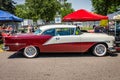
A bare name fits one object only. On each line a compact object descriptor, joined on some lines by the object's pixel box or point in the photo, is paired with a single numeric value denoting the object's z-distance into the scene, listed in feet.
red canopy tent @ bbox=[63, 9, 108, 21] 28.42
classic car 16.00
